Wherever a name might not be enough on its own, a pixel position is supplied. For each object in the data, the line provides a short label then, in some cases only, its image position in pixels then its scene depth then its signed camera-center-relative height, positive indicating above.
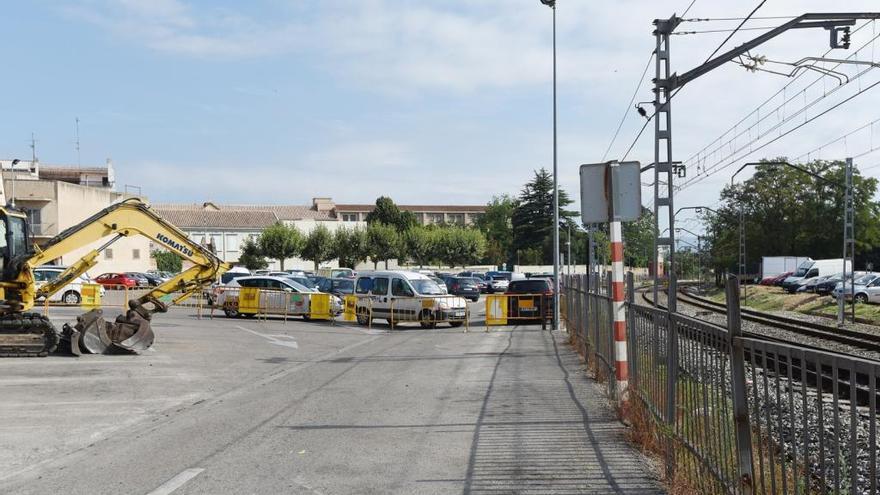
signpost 9.79 +0.72
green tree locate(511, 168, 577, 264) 109.00 +6.01
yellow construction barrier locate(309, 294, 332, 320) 30.92 -1.44
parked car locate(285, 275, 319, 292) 40.01 -0.69
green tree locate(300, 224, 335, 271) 93.25 +2.32
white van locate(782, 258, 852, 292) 60.84 -0.63
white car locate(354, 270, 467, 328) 28.98 -1.18
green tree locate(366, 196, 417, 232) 118.19 +7.13
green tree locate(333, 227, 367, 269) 95.62 +2.33
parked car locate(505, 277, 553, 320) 29.50 -1.42
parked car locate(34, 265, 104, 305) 37.09 -0.82
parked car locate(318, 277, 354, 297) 39.62 -0.88
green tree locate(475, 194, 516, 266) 151.88 +8.14
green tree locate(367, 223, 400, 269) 96.94 +2.66
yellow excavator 17.11 -0.42
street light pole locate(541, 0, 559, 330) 27.83 +1.11
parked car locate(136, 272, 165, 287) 63.46 -0.76
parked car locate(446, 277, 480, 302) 51.22 -1.34
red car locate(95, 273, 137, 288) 57.61 -0.70
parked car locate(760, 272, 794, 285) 69.56 -1.43
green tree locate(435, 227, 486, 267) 104.31 +2.40
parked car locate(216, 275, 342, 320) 30.98 -1.06
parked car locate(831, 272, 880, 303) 45.06 -1.55
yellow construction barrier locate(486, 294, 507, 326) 28.98 -1.47
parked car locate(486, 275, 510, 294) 62.80 -1.47
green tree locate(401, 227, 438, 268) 101.00 +2.60
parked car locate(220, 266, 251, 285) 47.22 -0.31
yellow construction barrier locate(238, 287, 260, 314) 31.14 -1.16
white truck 74.31 -0.22
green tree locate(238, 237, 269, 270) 93.19 +1.22
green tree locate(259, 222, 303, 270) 90.81 +2.71
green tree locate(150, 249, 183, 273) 93.69 +0.79
